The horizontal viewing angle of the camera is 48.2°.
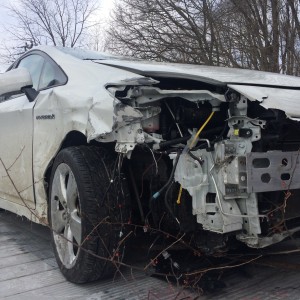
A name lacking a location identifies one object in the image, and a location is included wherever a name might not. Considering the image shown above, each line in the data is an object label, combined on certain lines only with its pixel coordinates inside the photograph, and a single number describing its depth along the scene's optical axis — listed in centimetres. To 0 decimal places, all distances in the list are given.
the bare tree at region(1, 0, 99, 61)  2387
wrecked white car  190
